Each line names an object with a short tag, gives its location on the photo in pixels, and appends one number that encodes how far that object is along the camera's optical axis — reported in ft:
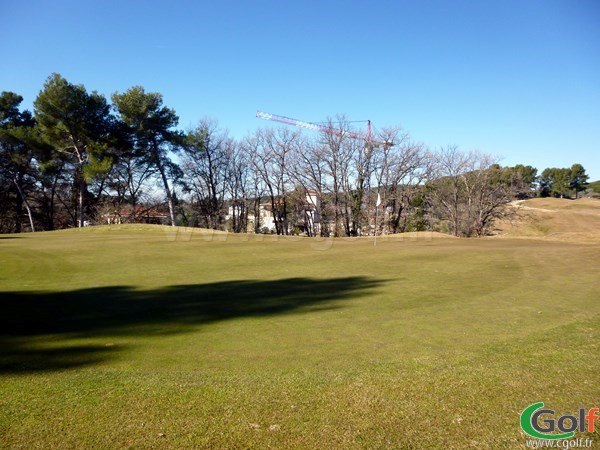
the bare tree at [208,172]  177.58
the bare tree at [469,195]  152.05
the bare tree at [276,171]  183.11
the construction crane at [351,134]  173.77
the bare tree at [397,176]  171.32
